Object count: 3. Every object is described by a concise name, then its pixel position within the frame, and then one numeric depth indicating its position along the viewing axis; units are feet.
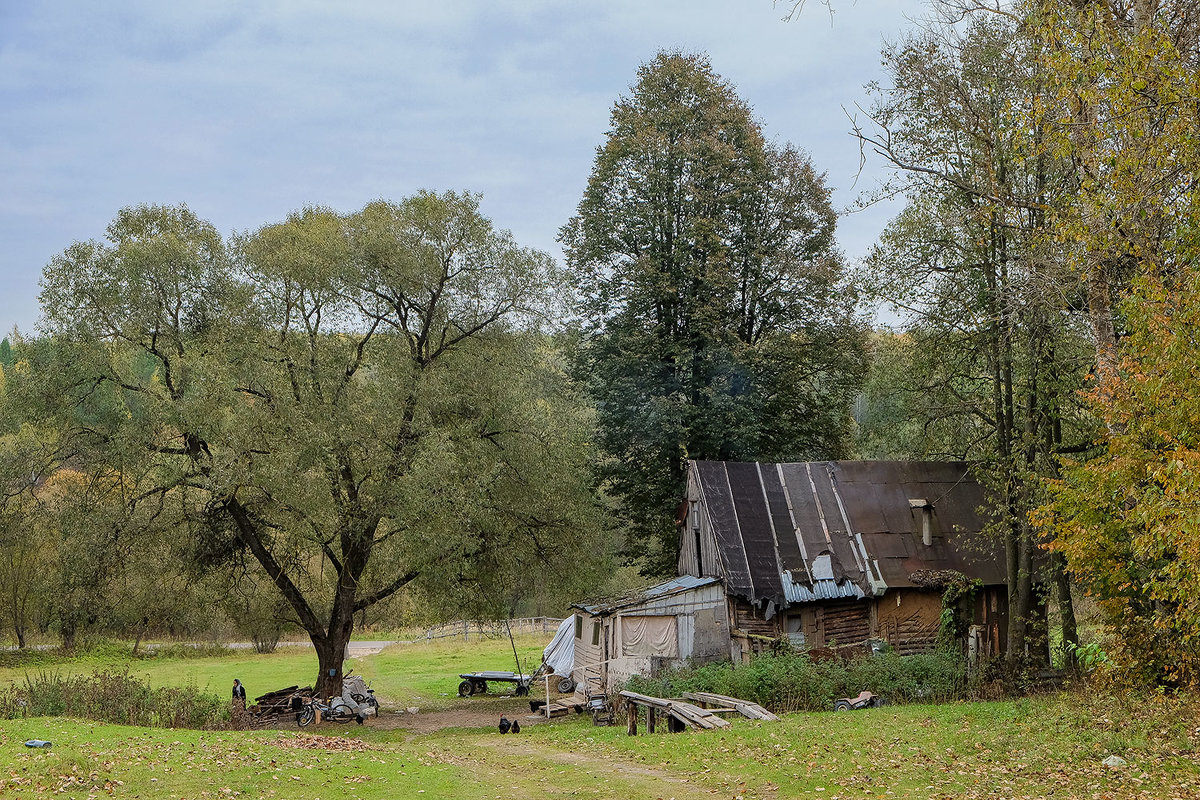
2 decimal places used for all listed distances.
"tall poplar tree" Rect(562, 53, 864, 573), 107.45
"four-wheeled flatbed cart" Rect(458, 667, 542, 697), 103.71
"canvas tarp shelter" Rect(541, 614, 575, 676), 104.37
